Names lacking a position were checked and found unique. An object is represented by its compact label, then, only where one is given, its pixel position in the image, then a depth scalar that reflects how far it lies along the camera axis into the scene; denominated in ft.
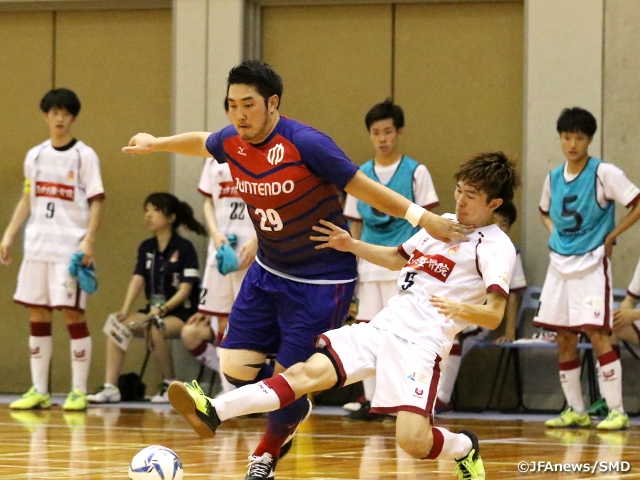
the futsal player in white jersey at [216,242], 61.52
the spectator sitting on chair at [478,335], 61.00
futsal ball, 29.27
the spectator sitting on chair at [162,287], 66.33
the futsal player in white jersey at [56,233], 61.31
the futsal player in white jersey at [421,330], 30.19
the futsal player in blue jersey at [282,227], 31.63
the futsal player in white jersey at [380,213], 58.65
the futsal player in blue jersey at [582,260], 54.95
